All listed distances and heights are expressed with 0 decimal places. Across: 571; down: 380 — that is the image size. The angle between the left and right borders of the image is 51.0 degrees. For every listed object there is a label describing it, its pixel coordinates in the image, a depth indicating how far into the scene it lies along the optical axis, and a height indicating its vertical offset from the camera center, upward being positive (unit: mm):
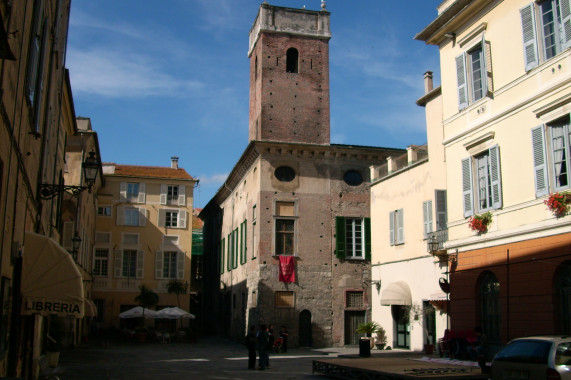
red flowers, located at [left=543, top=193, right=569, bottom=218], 12586 +2070
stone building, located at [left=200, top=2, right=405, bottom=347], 29969 +5200
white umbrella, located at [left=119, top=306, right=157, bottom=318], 35812 -806
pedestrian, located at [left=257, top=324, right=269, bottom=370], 18578 -1411
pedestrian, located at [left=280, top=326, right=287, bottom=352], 27172 -1701
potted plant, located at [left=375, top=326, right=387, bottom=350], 24908 -1544
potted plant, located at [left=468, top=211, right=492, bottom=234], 15352 +2040
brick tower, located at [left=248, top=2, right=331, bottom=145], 32219 +12212
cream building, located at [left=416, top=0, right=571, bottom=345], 13117 +3480
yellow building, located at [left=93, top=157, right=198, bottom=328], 41375 +4353
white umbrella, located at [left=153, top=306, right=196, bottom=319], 35656 -799
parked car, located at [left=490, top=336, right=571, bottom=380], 9008 -896
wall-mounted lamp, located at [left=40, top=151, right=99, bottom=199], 12156 +2630
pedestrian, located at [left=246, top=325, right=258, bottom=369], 18797 -1518
